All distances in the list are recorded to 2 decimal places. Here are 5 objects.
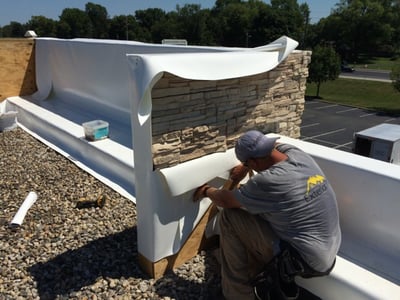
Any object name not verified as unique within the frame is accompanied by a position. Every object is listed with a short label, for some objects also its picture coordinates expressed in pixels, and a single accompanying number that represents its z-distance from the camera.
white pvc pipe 3.01
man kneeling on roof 1.77
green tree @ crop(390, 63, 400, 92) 20.54
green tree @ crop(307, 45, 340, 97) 23.27
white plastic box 4.48
